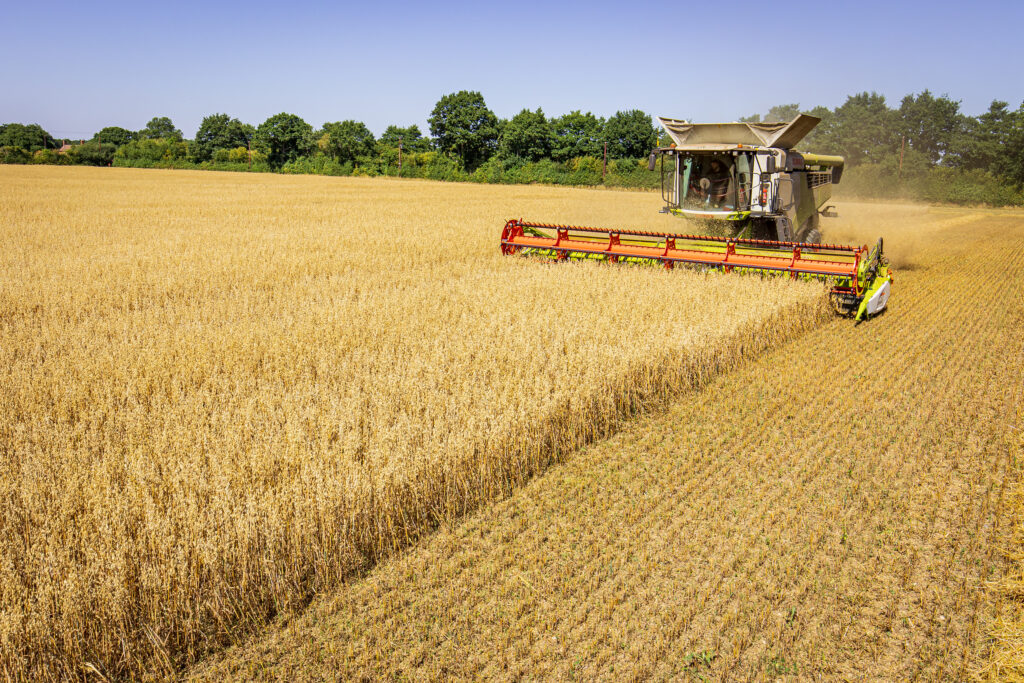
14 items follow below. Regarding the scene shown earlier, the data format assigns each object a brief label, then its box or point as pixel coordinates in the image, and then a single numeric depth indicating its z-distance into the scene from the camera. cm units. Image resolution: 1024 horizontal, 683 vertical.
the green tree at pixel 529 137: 6084
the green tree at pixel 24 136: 9056
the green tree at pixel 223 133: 8731
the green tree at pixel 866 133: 5459
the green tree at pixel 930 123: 6212
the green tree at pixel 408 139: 7348
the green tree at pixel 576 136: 6069
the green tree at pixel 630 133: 6128
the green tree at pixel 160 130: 11138
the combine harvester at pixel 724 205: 995
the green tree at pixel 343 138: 7019
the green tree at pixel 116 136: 10579
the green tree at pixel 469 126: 6888
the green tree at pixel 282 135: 7675
